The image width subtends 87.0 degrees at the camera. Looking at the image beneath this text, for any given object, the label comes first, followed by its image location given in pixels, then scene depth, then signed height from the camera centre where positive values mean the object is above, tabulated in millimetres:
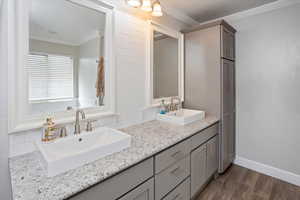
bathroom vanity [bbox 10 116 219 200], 769 -406
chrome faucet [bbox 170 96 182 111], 2253 -57
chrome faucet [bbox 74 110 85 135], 1285 -178
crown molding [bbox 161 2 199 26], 2180 +1297
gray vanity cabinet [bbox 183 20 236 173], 2127 +365
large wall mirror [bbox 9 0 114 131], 1122 +341
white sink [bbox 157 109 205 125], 1813 -196
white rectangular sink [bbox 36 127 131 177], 848 -318
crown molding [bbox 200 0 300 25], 2008 +1275
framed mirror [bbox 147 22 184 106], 1993 +524
